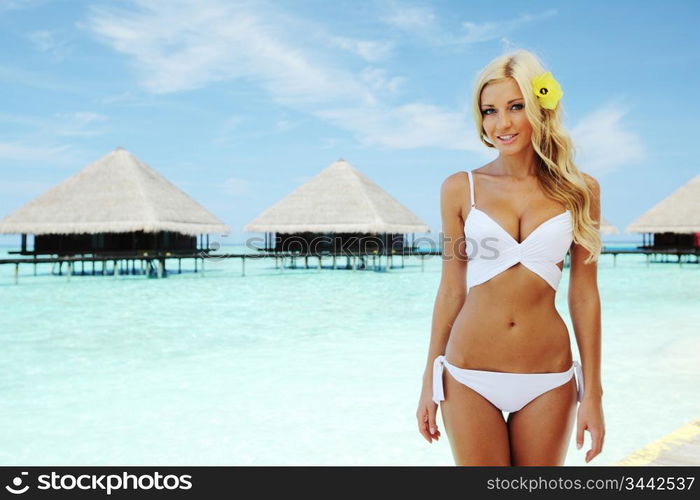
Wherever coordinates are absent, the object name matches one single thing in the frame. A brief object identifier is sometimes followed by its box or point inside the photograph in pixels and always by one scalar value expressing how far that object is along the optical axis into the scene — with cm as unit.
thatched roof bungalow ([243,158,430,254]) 1988
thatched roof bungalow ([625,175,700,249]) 2331
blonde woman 118
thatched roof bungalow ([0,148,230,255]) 1727
